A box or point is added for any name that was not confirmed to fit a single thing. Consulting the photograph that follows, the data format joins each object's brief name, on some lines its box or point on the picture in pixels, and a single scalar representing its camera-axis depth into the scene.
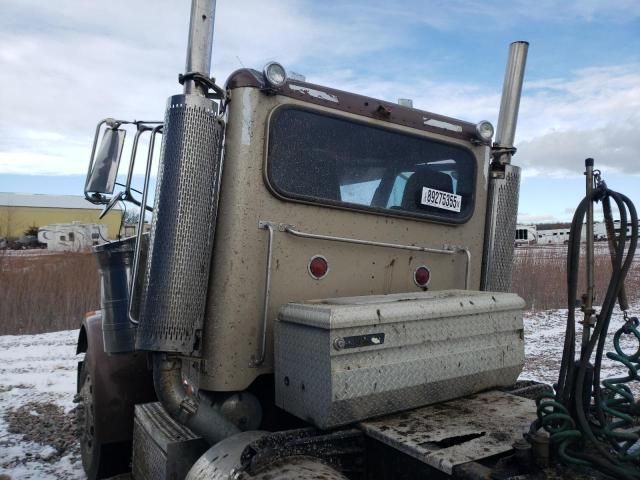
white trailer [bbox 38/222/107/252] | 31.94
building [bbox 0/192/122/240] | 50.39
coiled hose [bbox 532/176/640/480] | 1.85
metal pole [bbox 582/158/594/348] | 2.02
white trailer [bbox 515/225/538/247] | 39.88
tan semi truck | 2.28
